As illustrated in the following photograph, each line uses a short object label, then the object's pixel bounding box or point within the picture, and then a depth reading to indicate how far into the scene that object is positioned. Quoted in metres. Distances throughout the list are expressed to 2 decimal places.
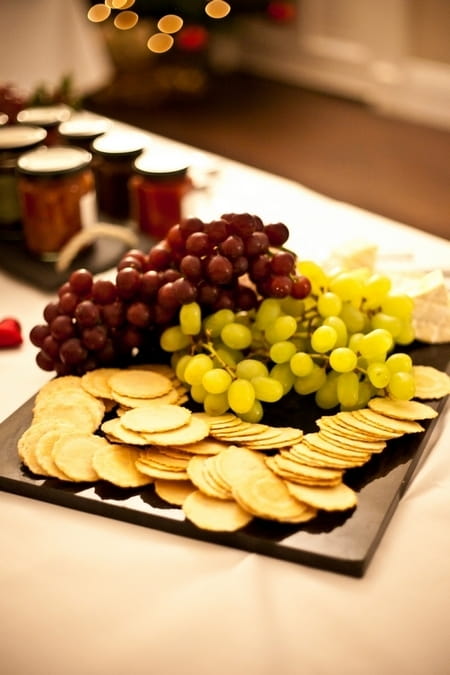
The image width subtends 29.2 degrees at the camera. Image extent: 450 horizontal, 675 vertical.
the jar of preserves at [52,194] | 1.57
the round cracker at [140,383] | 1.11
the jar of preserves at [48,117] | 1.85
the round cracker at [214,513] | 0.91
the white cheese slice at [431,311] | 1.24
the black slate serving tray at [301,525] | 0.89
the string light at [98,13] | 4.34
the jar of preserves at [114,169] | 1.73
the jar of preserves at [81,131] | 1.83
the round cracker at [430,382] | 1.13
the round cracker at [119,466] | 0.98
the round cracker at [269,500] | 0.90
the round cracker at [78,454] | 0.99
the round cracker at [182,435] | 0.98
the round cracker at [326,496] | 0.92
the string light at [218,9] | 4.25
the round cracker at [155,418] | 1.01
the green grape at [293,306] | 1.17
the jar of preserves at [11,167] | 1.67
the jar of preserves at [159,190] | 1.64
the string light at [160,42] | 4.58
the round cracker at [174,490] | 0.95
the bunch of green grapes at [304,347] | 1.08
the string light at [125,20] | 4.36
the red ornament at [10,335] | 1.35
